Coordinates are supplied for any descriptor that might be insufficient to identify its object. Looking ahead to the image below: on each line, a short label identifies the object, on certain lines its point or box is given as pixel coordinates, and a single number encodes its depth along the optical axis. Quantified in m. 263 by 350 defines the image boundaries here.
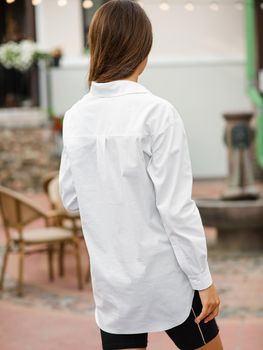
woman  2.62
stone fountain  8.64
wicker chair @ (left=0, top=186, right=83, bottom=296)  7.18
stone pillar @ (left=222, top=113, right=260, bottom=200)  9.92
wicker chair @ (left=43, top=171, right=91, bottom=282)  7.56
